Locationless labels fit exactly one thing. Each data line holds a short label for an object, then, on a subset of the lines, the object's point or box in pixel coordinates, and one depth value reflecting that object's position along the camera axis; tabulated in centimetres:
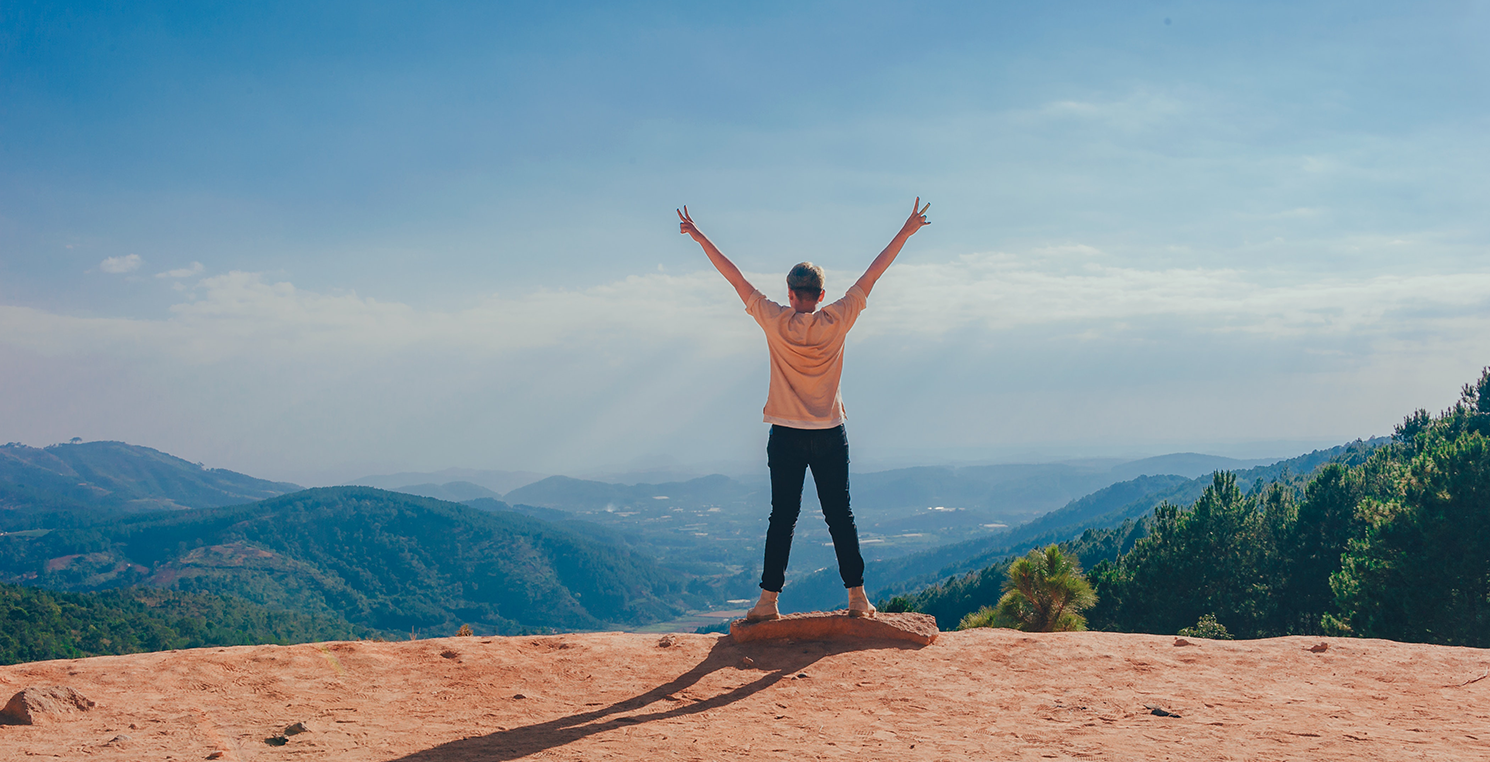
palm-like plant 1792
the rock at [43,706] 489
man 643
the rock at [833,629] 706
